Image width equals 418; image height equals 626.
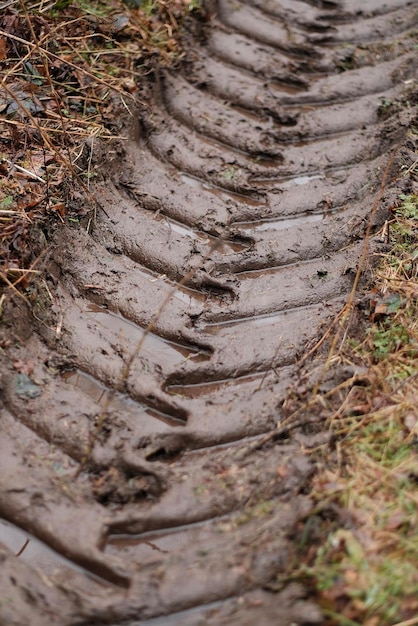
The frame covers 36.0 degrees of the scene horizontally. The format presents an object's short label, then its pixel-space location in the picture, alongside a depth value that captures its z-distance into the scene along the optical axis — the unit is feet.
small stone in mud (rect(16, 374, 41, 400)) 10.47
